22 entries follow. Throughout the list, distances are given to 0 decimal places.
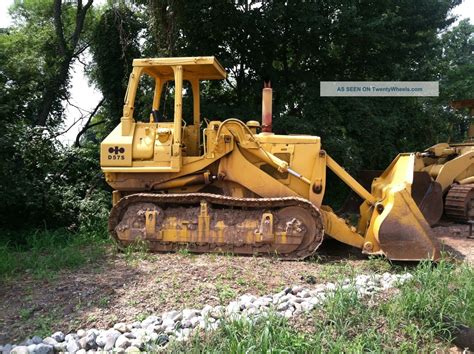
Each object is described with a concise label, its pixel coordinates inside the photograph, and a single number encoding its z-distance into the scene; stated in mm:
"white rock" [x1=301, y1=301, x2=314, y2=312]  3949
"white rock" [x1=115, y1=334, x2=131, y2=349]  3459
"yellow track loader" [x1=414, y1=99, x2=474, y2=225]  8898
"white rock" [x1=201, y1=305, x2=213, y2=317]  3846
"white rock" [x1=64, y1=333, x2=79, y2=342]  3607
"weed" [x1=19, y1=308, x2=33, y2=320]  4017
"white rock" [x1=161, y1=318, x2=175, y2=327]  3759
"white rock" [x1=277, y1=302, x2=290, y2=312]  4008
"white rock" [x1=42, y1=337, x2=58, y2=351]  3541
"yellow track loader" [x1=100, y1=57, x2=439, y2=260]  6117
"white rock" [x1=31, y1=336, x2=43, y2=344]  3548
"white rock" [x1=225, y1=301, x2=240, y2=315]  3834
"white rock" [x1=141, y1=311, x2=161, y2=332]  3826
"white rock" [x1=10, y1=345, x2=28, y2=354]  3344
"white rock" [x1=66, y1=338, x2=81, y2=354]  3475
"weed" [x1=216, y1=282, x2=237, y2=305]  4338
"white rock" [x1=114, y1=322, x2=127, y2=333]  3738
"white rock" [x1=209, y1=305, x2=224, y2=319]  3801
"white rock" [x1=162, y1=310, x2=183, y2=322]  3873
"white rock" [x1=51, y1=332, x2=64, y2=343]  3623
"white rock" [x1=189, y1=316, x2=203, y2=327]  3752
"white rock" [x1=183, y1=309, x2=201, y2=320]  3864
